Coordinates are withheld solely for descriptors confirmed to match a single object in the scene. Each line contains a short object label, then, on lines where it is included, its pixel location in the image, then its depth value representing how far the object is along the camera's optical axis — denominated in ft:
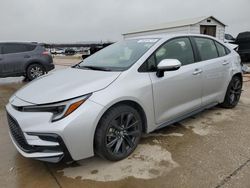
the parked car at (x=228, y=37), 47.93
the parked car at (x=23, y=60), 23.04
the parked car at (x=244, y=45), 31.56
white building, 42.11
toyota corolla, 6.27
